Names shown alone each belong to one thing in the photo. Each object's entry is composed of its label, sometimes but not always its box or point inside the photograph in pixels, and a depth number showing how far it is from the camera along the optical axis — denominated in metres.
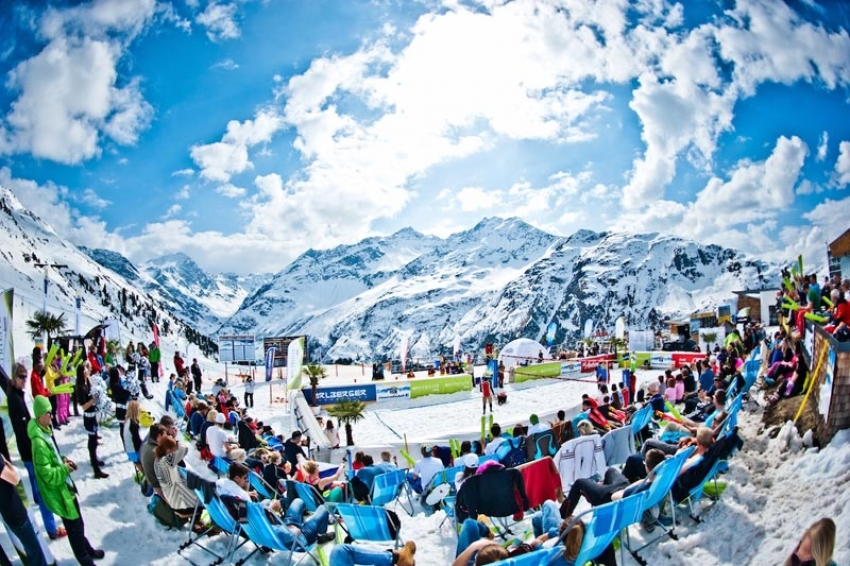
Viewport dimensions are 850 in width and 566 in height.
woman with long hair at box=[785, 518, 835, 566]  2.66
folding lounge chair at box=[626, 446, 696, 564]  4.52
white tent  37.03
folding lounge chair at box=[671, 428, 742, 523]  5.12
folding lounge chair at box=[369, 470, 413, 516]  6.73
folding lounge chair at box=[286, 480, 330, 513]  6.00
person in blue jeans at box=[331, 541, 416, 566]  3.87
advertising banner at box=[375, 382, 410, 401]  22.25
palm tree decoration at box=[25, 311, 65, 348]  22.47
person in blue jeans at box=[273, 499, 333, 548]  4.91
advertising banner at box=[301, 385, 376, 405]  21.08
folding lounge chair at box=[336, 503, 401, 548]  4.91
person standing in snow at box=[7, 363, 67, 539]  5.04
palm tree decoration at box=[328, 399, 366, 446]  15.57
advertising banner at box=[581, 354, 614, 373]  28.91
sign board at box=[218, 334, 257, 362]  28.66
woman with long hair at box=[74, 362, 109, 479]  6.93
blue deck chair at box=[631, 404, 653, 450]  9.04
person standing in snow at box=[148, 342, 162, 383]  18.05
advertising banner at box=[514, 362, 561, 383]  26.26
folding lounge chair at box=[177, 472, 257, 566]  5.04
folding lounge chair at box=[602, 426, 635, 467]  7.16
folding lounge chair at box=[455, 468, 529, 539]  5.39
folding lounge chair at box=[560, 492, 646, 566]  3.67
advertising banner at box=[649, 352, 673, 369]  29.30
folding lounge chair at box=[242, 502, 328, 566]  4.69
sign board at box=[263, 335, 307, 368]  34.16
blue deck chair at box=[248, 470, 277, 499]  6.70
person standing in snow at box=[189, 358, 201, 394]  19.11
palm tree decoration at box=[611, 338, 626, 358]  35.24
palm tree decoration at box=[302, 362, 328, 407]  20.52
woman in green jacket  4.35
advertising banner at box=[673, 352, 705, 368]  27.48
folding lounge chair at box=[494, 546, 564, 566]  3.14
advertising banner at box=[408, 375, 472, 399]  22.77
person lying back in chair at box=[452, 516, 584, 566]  3.26
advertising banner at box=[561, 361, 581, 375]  28.20
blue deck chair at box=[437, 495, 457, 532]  6.51
